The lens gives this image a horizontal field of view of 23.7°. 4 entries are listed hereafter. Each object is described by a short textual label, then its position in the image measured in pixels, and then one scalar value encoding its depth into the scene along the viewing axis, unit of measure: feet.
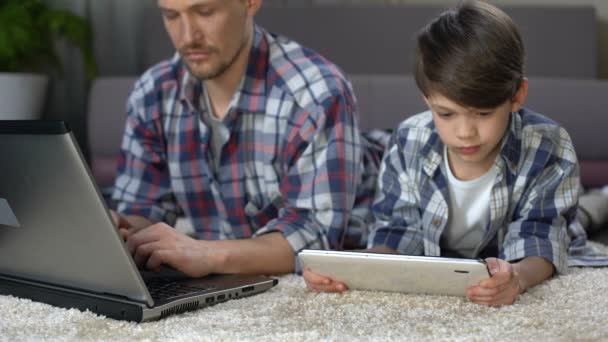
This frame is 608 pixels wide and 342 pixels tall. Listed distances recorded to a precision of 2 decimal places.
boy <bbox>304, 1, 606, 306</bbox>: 6.53
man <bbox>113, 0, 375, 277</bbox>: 7.11
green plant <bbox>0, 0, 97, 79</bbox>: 10.31
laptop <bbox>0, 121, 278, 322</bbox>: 5.48
